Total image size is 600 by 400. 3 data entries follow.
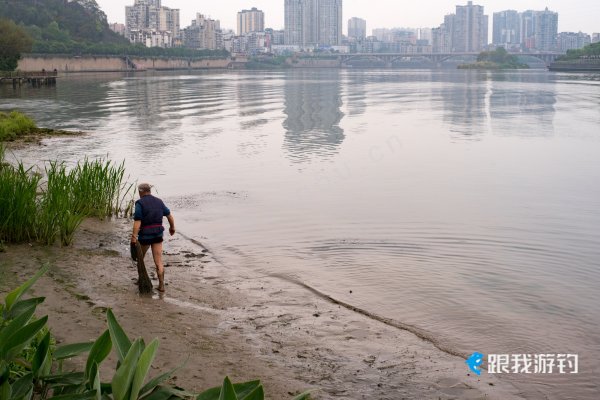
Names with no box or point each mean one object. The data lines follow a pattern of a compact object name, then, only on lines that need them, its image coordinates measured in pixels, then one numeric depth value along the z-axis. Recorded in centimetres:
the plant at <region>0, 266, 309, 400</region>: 405
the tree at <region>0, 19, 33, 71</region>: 9714
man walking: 1139
